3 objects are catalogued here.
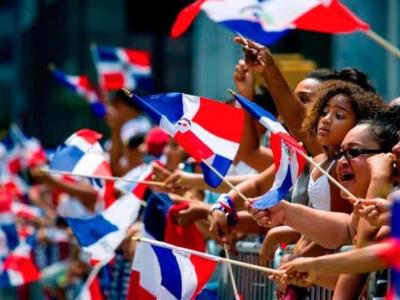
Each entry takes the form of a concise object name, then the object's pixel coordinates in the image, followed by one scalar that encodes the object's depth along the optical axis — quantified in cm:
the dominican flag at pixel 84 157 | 1260
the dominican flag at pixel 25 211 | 2180
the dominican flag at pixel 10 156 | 2234
